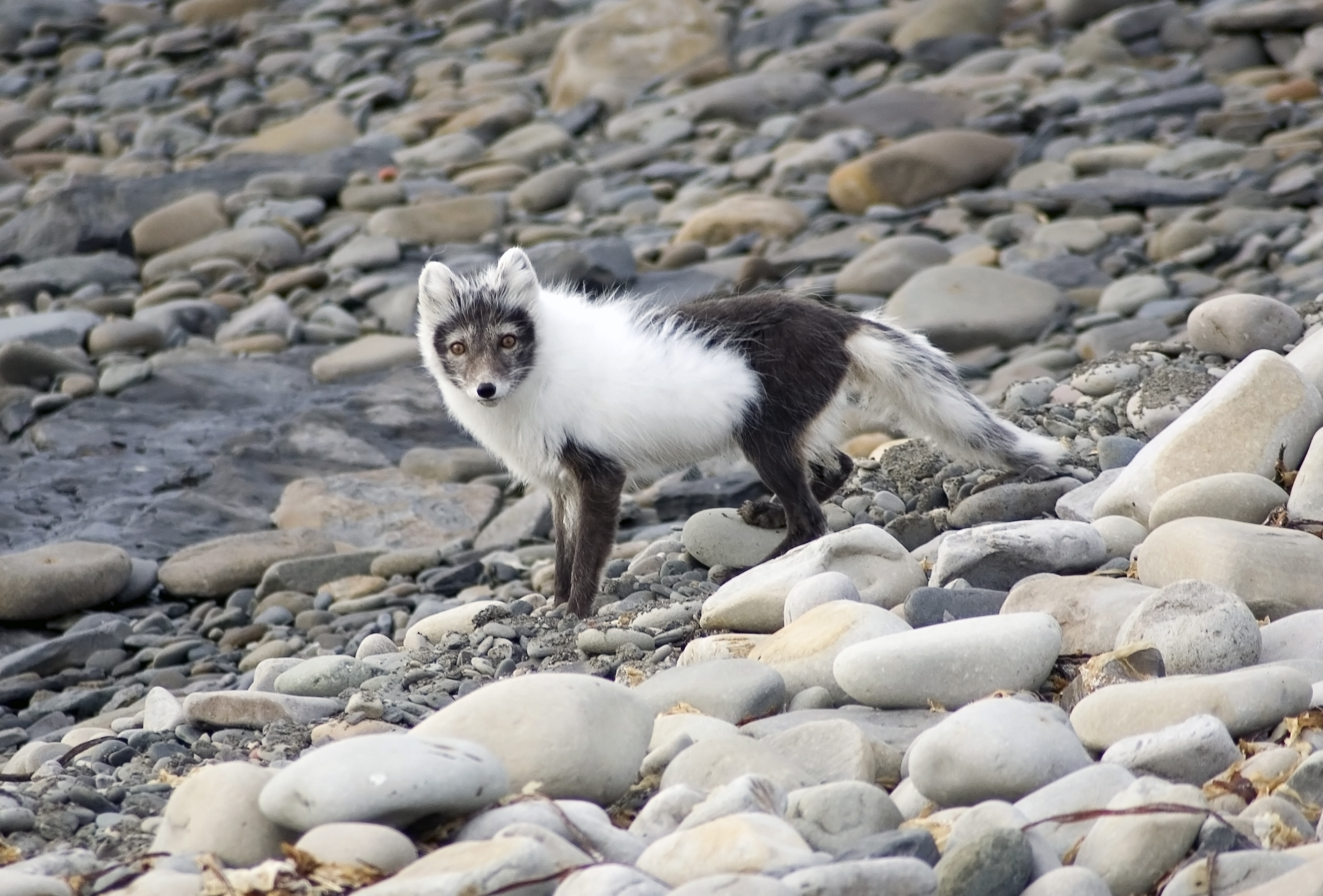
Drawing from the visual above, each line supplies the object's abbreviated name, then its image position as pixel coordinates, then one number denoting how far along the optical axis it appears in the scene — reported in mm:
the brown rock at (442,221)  25437
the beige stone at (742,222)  24062
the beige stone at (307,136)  31125
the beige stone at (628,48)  31891
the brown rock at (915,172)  24453
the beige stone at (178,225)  26484
